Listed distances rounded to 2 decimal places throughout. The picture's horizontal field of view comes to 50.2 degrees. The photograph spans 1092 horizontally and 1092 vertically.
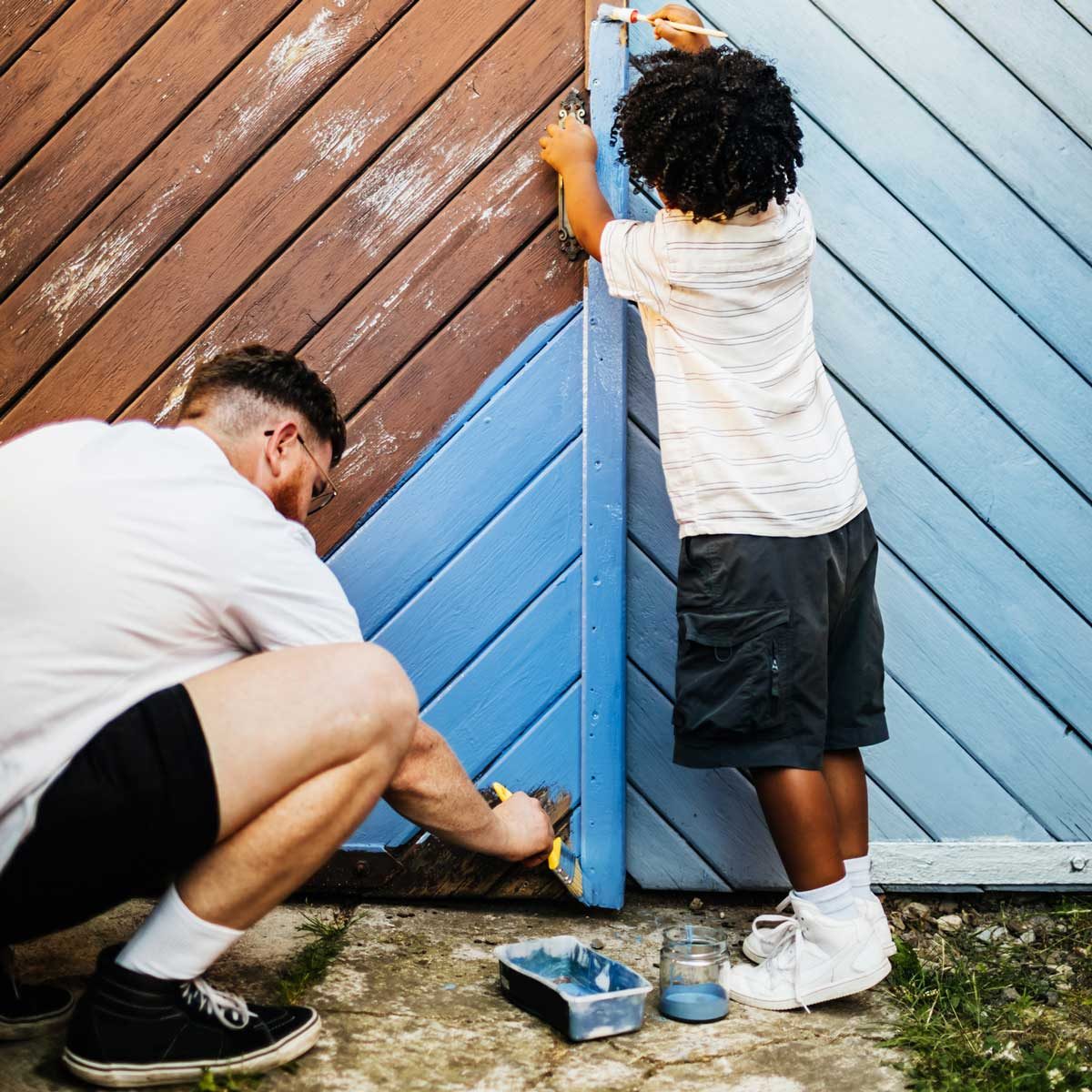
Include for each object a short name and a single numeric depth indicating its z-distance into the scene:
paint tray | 1.84
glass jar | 1.94
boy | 1.96
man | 1.48
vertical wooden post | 2.31
